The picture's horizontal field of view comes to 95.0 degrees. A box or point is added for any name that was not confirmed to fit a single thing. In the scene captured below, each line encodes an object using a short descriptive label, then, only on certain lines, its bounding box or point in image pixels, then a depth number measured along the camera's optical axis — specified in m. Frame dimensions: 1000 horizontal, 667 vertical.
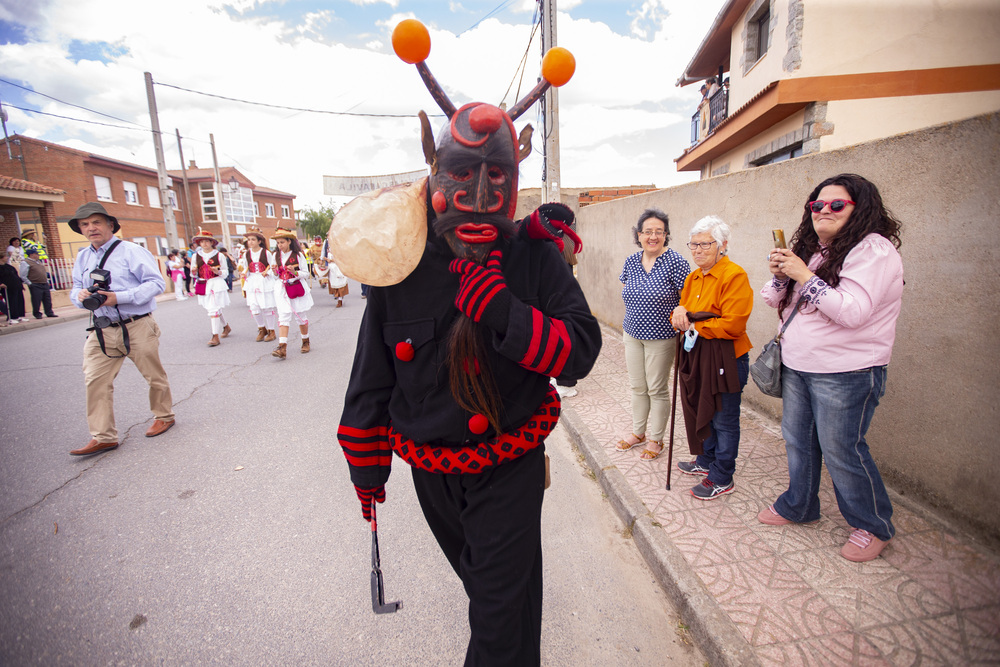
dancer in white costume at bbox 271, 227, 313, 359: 7.28
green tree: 43.62
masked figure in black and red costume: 1.33
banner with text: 22.41
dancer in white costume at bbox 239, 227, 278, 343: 7.47
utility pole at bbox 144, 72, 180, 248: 16.20
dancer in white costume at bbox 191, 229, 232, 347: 8.03
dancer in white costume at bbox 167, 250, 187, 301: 15.23
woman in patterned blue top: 3.40
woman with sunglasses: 2.11
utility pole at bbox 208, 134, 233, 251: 22.05
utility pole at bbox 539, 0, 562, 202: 6.43
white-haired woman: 2.83
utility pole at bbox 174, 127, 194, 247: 24.52
